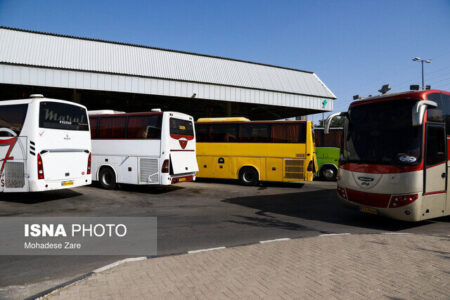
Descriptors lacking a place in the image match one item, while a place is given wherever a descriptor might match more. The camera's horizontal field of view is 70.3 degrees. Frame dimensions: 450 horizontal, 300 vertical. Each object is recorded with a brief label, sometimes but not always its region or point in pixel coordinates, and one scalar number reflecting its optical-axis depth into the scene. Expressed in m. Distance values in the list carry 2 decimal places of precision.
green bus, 17.56
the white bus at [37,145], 9.15
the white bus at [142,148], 11.82
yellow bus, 14.13
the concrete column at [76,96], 20.25
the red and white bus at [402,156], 6.74
